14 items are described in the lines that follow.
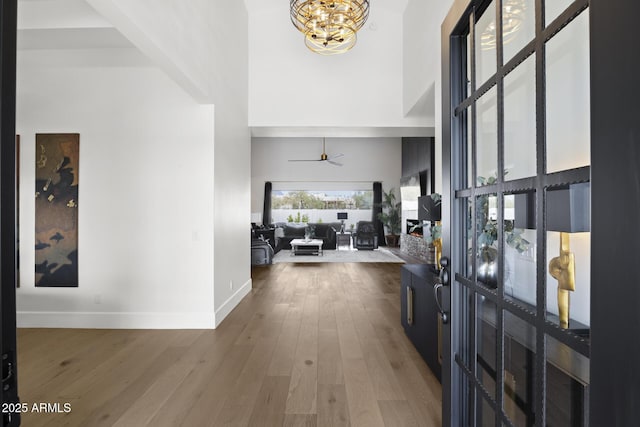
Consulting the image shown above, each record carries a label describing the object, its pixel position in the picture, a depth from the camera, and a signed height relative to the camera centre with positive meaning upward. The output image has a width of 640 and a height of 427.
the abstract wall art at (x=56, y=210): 3.67 +0.04
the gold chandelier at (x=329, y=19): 3.94 +2.41
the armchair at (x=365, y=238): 10.66 -0.76
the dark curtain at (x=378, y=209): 12.34 +0.18
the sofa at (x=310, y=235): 10.66 -0.64
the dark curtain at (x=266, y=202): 12.49 +0.46
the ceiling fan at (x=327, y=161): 11.95 +2.05
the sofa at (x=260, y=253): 7.54 -0.89
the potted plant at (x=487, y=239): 1.09 -0.09
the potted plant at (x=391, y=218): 11.86 -0.13
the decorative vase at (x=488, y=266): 1.16 -0.19
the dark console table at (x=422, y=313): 2.49 -0.84
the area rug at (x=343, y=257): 8.29 -1.14
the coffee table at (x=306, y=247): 9.12 -0.95
